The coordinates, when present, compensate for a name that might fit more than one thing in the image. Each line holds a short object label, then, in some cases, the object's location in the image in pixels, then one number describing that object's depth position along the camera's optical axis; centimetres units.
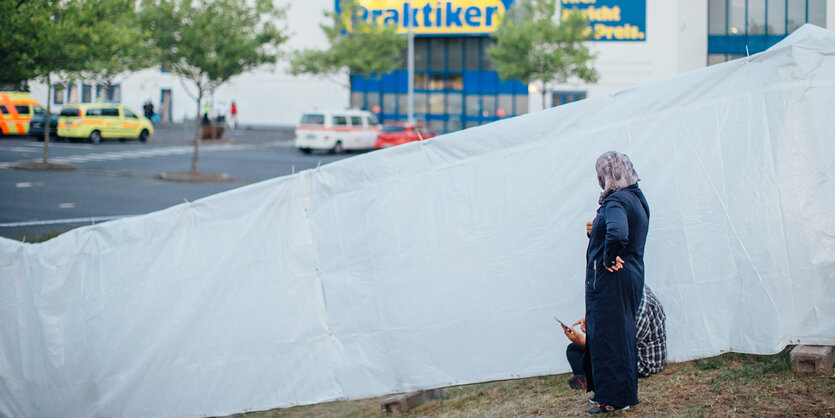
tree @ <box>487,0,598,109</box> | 3247
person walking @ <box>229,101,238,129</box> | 5088
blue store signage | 4006
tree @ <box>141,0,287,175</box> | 2241
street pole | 3934
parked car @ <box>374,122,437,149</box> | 3231
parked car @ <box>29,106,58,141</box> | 3334
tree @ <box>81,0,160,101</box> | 1811
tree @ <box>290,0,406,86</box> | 4159
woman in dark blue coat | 456
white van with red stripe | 3256
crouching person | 496
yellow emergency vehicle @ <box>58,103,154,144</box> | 3366
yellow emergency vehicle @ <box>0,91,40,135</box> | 3438
